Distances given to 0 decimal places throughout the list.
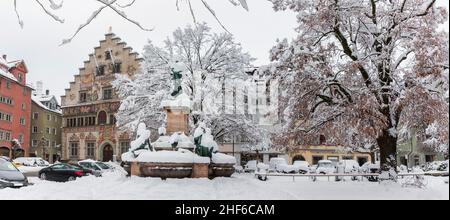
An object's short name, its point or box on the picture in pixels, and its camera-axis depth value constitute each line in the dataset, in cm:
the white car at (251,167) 3012
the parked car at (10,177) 1140
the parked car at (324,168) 2735
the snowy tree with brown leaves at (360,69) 1198
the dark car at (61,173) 1952
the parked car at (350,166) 2648
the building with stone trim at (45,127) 4538
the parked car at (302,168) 2927
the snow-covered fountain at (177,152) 1259
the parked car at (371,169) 1736
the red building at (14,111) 3031
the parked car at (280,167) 2961
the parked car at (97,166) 2320
